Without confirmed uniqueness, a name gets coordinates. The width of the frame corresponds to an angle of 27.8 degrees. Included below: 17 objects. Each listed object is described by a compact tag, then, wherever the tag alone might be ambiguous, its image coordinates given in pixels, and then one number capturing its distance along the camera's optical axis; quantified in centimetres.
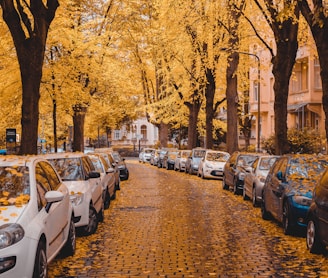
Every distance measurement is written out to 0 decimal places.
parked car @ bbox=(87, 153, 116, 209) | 1722
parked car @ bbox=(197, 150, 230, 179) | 3247
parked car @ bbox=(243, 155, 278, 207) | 1814
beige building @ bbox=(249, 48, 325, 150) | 4203
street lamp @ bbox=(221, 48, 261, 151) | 3640
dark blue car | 1208
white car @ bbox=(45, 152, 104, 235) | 1214
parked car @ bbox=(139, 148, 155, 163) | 6807
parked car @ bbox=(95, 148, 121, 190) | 2413
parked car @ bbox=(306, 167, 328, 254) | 986
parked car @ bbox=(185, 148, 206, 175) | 3744
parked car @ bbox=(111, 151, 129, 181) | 3317
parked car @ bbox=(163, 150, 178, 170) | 4754
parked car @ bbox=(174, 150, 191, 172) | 4256
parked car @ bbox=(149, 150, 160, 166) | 5814
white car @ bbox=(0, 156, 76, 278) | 688
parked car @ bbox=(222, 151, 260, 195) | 2270
